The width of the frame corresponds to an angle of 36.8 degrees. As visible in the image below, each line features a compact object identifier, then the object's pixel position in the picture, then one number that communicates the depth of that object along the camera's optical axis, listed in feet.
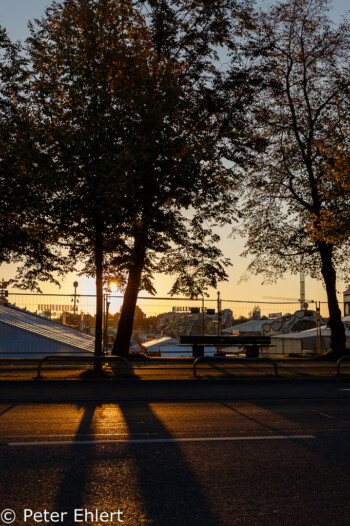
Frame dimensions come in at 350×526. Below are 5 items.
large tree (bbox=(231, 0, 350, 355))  75.61
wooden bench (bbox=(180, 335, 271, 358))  66.49
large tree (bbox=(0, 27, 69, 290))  45.57
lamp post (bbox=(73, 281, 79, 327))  66.17
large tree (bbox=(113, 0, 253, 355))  57.61
